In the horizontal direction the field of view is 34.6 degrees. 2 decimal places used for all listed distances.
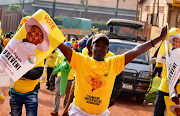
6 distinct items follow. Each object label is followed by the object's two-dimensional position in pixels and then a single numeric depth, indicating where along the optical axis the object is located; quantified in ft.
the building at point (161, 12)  63.28
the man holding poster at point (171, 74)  14.56
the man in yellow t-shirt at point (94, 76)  10.77
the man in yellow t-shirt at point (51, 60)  34.04
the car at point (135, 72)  30.71
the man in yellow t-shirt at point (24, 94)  13.51
